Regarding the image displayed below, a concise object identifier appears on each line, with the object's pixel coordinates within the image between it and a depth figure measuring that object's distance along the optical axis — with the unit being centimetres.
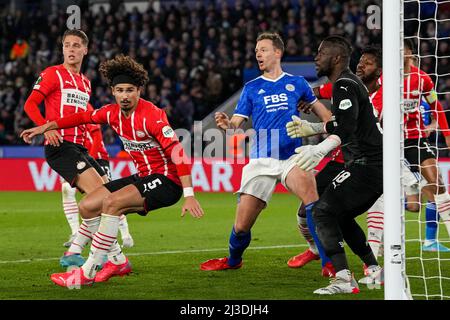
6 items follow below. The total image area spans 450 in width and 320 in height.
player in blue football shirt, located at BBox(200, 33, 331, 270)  1598
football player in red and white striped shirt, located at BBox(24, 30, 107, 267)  1752
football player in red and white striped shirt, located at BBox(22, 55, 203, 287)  1449
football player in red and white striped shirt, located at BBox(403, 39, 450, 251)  1867
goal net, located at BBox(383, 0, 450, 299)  1158
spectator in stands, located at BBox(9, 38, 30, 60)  5034
